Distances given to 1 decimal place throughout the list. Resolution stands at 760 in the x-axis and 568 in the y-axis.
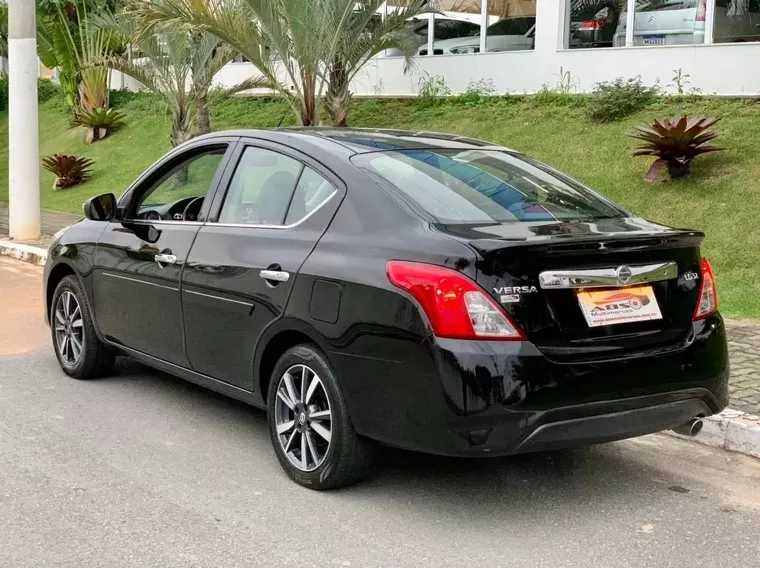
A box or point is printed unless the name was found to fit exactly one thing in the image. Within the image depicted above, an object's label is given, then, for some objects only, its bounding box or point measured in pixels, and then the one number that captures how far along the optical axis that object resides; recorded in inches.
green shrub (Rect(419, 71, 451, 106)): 677.3
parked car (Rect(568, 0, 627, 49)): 606.5
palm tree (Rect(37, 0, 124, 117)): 917.8
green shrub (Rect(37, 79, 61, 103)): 1178.6
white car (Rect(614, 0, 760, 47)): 544.1
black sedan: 142.2
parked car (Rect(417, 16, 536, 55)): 654.5
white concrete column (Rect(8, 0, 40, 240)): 503.5
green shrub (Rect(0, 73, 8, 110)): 1203.9
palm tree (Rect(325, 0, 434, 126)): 527.5
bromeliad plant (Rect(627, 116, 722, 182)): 419.2
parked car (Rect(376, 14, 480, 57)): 690.8
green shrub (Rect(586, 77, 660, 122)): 535.5
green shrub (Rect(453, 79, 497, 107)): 642.8
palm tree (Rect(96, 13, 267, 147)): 618.5
